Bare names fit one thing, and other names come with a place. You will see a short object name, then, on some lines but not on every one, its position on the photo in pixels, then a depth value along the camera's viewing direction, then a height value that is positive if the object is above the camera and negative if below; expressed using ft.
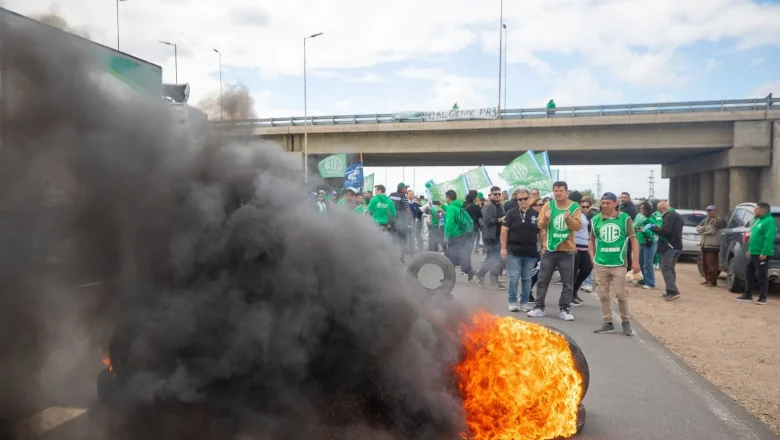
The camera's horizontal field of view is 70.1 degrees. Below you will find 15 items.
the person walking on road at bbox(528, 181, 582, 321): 25.44 -1.89
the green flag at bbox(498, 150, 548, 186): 62.13 +2.69
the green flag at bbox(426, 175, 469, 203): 75.79 +0.79
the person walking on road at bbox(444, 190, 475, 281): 37.55 -2.56
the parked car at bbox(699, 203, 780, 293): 34.60 -3.56
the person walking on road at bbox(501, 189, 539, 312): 28.14 -2.51
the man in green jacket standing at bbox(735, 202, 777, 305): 32.07 -2.88
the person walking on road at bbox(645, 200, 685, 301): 34.83 -3.21
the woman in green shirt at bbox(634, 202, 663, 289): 38.99 -3.41
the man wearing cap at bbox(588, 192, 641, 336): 24.21 -2.59
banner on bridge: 101.40 +14.89
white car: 57.36 -4.08
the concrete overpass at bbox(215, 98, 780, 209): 90.38 +10.15
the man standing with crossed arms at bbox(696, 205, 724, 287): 40.71 -3.62
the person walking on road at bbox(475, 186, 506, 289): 36.24 -2.39
